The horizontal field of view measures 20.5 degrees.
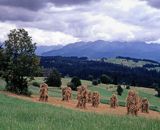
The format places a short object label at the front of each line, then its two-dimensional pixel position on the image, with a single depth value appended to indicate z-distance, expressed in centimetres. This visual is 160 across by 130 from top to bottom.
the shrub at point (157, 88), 14300
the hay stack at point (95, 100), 7194
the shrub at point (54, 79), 12631
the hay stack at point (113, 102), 7464
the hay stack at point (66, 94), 7556
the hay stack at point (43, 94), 6768
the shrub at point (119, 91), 12762
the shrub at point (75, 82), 12597
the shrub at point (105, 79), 16766
